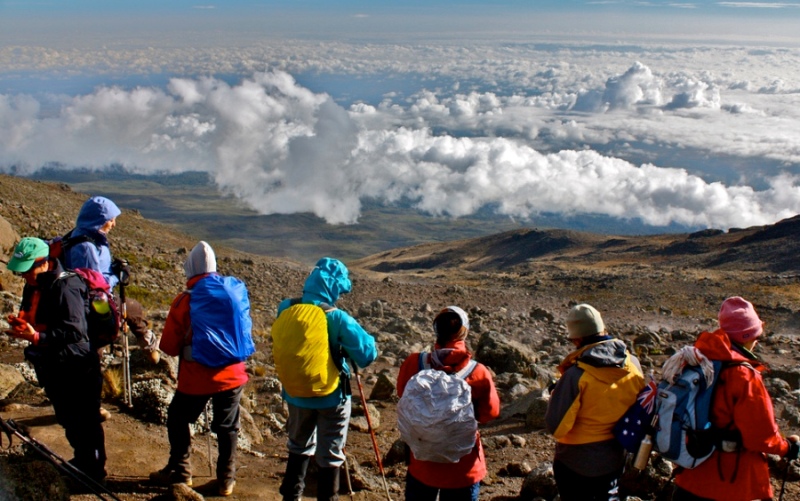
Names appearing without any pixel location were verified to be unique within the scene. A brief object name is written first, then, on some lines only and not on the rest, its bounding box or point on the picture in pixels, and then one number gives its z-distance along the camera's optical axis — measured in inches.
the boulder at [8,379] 311.8
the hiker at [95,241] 231.6
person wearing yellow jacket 179.6
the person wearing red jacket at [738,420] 169.5
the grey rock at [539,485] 255.6
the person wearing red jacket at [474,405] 188.2
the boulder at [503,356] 522.9
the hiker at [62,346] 201.2
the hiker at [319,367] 211.6
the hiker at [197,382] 219.8
